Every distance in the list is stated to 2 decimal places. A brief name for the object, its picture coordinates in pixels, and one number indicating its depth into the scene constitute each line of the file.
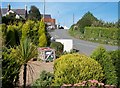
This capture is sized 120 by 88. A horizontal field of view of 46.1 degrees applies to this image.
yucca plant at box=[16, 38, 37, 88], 3.27
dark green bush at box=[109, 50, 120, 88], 3.34
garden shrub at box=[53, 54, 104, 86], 3.05
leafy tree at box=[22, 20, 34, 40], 7.74
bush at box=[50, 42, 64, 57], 7.26
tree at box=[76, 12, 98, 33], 21.61
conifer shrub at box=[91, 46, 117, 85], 3.25
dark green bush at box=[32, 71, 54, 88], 3.18
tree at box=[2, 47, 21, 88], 2.84
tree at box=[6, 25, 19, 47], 7.03
